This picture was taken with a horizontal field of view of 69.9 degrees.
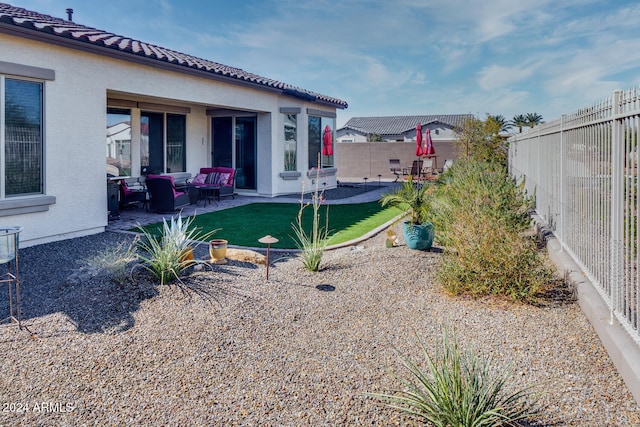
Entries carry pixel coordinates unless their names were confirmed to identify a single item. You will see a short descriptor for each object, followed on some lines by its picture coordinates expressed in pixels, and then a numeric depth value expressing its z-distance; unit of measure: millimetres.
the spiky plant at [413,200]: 7910
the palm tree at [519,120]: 50500
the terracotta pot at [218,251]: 7023
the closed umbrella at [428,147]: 18462
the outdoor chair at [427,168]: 24844
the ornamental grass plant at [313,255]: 6594
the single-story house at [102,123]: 8117
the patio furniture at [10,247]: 4676
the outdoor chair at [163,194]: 12289
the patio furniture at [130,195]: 13211
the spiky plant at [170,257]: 5848
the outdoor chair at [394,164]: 31759
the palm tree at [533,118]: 49991
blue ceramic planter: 7629
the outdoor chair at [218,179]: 15383
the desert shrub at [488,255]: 5293
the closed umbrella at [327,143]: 17547
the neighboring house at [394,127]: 58344
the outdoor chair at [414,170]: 23617
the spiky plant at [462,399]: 2895
